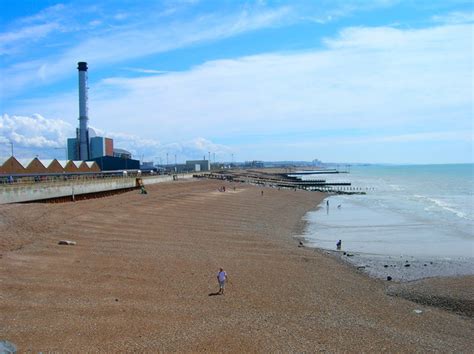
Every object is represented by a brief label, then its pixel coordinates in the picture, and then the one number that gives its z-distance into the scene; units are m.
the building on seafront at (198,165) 146.62
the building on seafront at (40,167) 54.50
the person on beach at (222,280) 15.97
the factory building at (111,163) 84.06
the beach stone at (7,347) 10.12
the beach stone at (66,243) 21.30
